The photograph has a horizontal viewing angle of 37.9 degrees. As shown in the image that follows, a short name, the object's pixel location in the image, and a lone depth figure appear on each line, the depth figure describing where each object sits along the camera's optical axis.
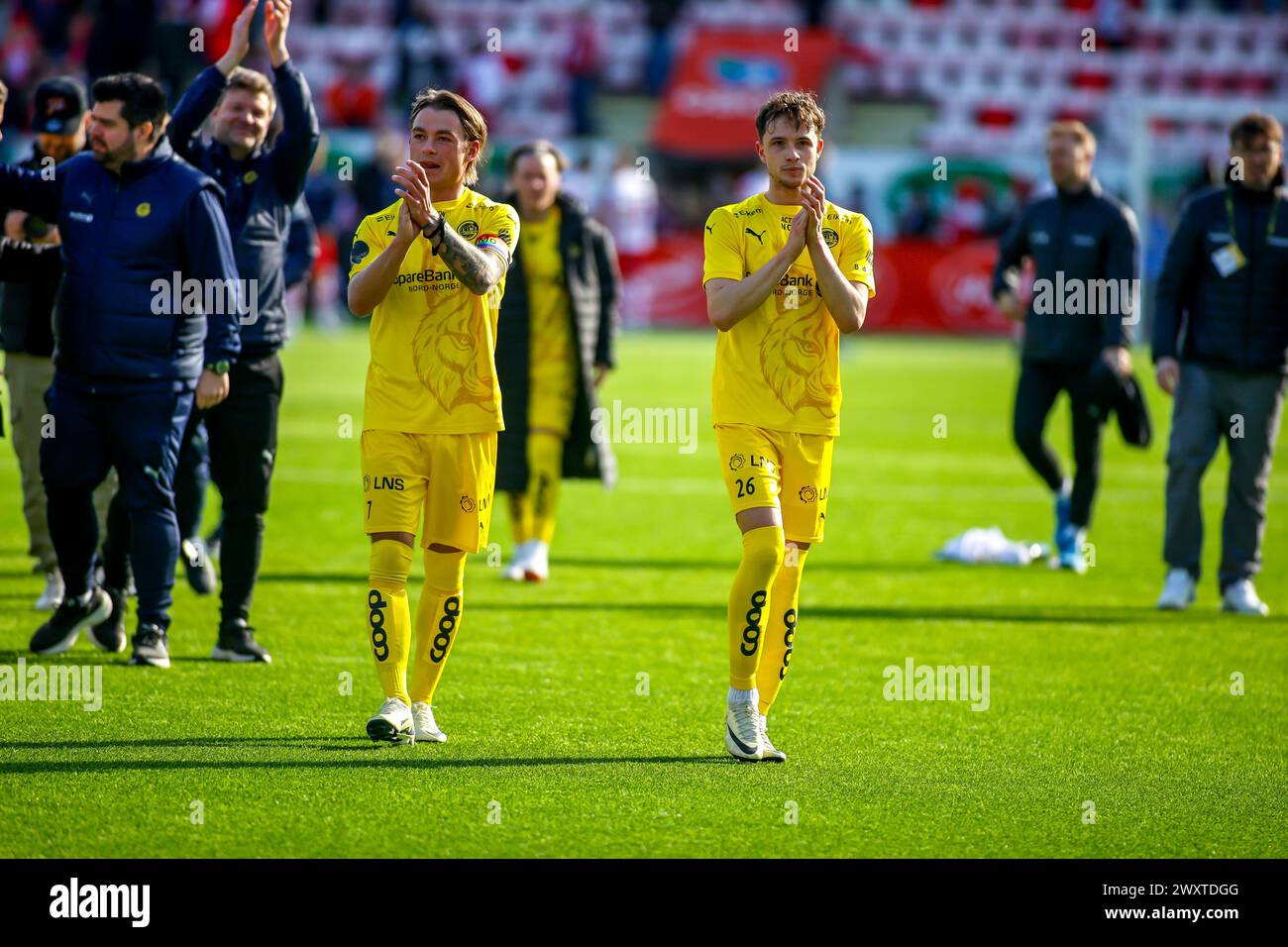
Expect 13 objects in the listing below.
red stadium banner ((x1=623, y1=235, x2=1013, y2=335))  33.22
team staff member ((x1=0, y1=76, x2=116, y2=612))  8.42
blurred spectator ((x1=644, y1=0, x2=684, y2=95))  38.69
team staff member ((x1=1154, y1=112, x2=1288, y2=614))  9.77
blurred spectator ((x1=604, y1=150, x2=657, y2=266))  33.28
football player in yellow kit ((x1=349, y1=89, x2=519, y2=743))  6.28
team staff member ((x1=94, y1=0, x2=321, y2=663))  7.89
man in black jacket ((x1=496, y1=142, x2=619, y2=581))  10.59
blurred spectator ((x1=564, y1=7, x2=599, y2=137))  37.09
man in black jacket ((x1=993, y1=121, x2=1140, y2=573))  10.80
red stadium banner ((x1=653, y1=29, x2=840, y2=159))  37.91
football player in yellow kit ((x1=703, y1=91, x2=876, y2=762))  6.25
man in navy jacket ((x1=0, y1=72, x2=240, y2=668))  7.25
